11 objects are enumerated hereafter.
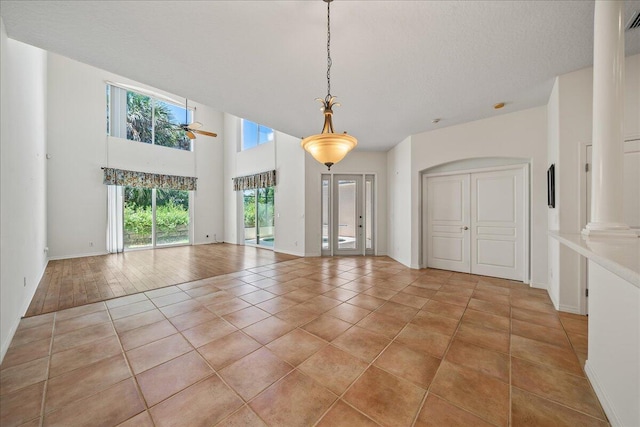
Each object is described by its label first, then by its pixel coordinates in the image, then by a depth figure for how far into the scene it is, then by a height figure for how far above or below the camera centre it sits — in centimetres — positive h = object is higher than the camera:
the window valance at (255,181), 723 +105
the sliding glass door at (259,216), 777 -13
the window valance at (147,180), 669 +103
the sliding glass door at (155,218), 725 -18
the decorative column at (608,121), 165 +65
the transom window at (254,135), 785 +269
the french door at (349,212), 646 +1
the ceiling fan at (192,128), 540 +197
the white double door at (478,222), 413 -20
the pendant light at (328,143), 213 +64
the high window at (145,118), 698 +304
